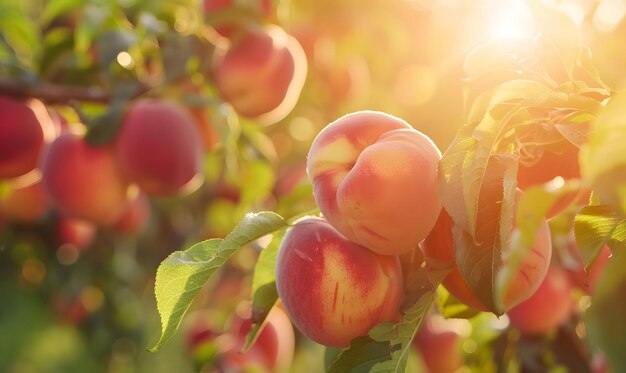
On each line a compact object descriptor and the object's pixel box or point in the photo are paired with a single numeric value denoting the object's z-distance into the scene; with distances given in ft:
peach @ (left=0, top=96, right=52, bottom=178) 4.54
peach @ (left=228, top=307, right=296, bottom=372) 4.51
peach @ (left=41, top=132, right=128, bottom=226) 4.67
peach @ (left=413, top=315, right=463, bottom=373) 4.52
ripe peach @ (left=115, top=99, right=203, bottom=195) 4.57
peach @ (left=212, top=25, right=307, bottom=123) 4.61
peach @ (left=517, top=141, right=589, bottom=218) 3.67
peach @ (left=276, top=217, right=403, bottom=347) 3.65
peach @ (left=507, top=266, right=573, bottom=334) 4.22
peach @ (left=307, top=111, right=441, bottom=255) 3.38
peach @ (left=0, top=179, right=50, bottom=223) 5.26
